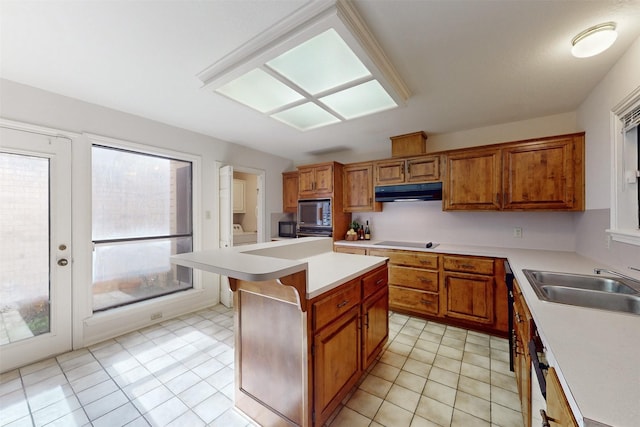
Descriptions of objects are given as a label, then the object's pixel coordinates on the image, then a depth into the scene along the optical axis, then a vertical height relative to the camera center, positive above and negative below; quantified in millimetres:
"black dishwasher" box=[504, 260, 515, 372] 1888 -726
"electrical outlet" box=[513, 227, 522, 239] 2965 -244
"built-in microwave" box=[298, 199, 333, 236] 3912 -101
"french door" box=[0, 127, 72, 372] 2078 -331
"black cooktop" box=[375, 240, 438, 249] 3166 -454
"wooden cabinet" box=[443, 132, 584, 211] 2475 +412
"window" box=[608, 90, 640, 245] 1638 +286
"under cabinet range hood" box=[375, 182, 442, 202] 3162 +278
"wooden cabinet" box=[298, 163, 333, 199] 3900 +533
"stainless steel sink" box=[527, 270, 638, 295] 1496 -463
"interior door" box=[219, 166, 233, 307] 3502 -53
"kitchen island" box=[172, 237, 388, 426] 1275 -745
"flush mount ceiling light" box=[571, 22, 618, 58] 1432 +1057
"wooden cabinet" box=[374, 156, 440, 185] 3195 +589
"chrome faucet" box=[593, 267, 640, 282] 1510 -409
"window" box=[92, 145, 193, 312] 2650 -162
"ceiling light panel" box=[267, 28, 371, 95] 1575 +1095
